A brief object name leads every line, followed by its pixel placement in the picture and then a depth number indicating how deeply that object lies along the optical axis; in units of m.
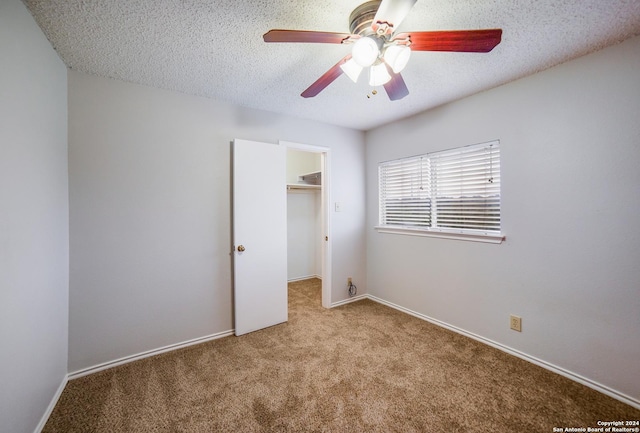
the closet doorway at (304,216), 4.64
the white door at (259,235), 2.61
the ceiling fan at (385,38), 1.13
